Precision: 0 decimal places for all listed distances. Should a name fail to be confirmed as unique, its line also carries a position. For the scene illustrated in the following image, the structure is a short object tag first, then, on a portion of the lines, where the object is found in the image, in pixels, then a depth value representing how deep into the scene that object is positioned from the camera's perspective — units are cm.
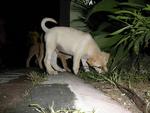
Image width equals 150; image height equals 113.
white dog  144
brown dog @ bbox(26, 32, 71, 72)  167
